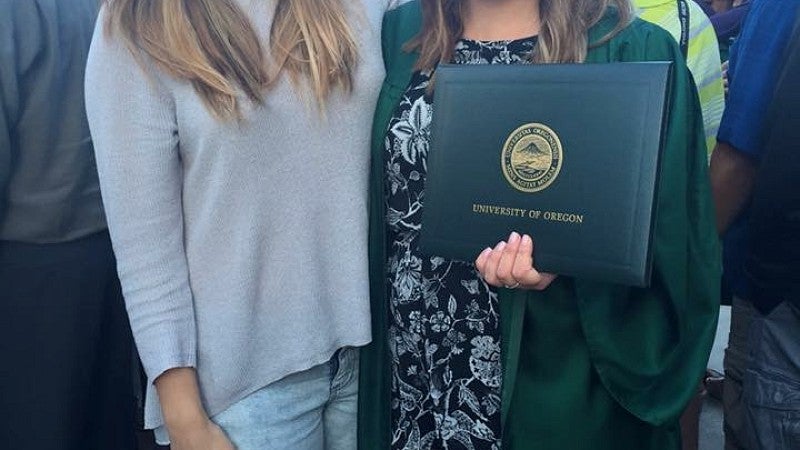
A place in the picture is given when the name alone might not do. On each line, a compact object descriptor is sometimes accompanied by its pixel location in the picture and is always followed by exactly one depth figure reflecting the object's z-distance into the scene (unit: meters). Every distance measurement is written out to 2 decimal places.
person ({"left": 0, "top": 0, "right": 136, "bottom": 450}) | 1.96
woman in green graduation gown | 1.42
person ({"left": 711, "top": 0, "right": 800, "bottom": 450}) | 1.74
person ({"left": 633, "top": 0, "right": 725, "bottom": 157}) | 2.16
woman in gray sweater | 1.33
